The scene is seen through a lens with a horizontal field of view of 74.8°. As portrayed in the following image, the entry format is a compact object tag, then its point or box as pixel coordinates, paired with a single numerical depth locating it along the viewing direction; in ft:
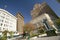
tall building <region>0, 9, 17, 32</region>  60.39
